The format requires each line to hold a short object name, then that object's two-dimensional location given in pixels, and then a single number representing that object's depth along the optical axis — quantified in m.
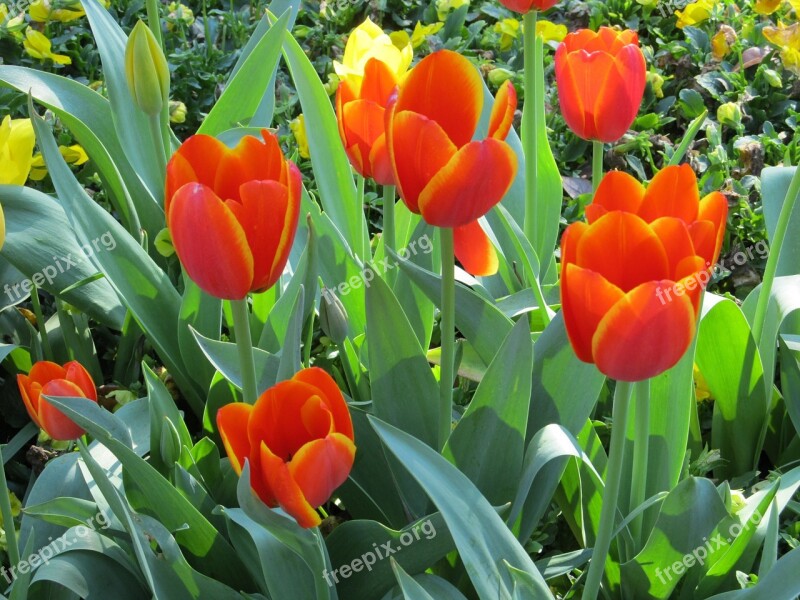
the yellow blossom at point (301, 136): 1.15
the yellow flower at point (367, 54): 0.95
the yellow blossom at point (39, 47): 1.27
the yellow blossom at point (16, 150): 0.98
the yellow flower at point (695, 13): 1.38
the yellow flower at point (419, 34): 1.34
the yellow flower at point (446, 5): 1.42
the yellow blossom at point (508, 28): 1.38
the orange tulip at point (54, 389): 0.85
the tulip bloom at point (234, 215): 0.77
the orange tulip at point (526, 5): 0.93
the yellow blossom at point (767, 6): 1.34
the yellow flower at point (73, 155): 1.17
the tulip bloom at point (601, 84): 0.92
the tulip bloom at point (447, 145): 0.78
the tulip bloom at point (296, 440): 0.75
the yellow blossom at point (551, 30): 1.37
